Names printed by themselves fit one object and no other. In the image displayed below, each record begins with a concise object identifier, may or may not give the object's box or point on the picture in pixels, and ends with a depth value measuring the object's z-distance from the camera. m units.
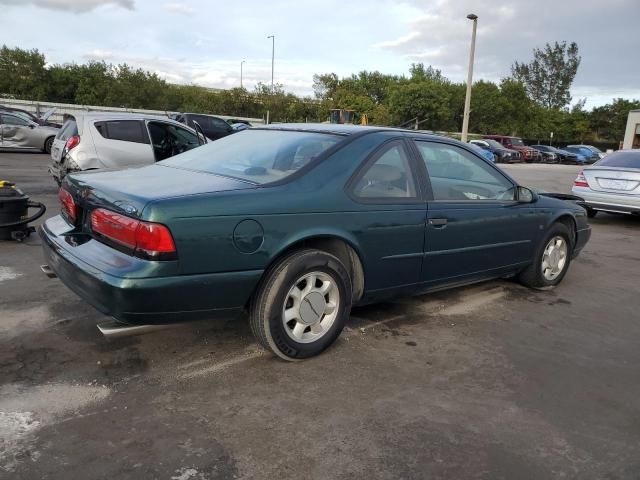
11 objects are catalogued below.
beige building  53.38
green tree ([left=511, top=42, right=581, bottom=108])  88.00
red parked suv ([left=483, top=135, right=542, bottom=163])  36.28
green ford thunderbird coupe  2.93
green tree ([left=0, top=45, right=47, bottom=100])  46.03
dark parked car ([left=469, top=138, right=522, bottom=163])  33.50
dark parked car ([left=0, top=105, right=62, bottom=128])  17.46
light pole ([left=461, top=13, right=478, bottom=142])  25.50
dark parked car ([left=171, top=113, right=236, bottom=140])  20.61
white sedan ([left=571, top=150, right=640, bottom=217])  9.41
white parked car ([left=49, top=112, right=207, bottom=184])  8.61
